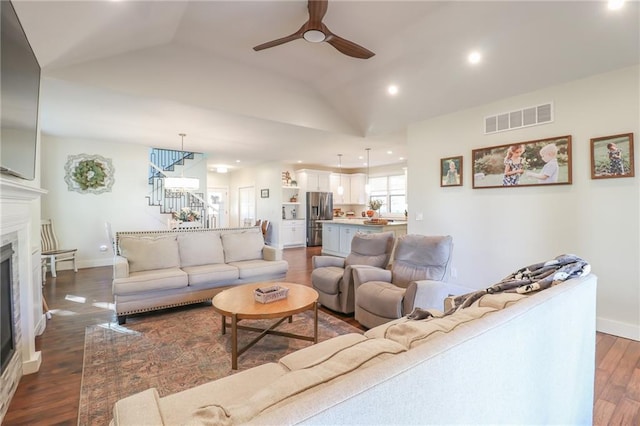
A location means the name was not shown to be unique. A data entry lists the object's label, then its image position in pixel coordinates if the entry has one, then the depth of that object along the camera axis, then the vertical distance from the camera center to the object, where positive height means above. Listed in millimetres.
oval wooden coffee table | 2262 -782
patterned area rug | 1999 -1196
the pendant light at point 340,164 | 7876 +1469
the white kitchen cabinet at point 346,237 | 6492 -590
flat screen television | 1612 +746
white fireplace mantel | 1928 -358
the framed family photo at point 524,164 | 3221 +548
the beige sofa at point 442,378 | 630 -460
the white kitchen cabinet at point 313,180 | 8867 +973
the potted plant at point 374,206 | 6778 +108
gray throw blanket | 1438 -367
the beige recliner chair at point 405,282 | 2627 -729
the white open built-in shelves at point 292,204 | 8901 +238
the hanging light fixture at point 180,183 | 5500 +569
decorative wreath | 5734 +817
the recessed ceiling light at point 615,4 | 2375 +1681
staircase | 6739 +526
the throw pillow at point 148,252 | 3494 -482
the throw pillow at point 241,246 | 4180 -495
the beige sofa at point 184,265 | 3166 -689
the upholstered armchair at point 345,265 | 3283 -702
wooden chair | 5023 -648
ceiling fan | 2531 +1649
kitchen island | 5829 -453
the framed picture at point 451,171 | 4160 +565
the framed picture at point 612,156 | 2797 +511
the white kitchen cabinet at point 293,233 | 8680 -664
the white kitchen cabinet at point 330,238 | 6922 -664
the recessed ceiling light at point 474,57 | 3268 +1734
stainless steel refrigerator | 8812 -57
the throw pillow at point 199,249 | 3839 -487
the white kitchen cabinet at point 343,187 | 9539 +806
